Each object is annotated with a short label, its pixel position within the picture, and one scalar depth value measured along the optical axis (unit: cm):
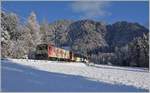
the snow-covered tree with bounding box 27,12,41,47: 7300
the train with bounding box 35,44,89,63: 5425
